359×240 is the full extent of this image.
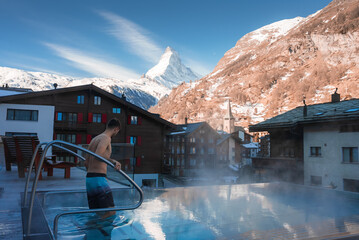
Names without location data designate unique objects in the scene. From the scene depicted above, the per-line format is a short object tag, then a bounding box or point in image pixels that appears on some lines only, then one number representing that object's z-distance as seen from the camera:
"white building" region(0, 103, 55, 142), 21.56
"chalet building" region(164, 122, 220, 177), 48.50
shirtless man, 3.46
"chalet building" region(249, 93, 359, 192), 17.31
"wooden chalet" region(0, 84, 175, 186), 24.08
